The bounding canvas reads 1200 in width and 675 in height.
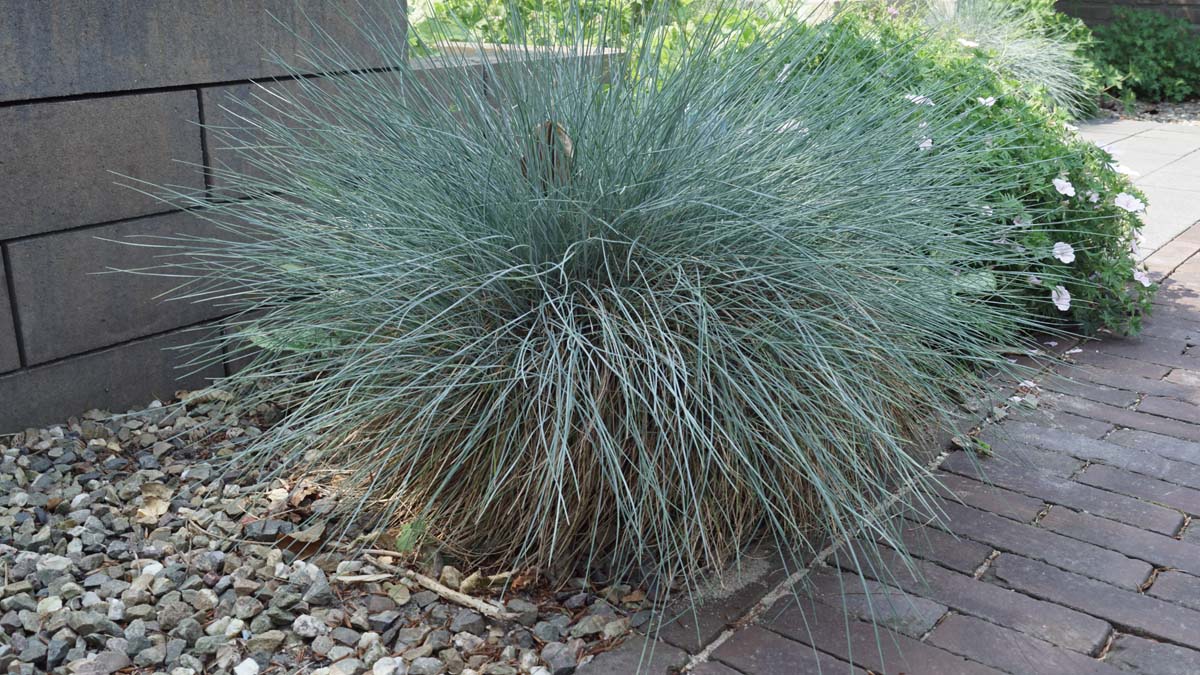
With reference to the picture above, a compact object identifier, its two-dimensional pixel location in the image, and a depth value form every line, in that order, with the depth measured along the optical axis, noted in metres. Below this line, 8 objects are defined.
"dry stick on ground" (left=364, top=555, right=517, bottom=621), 2.27
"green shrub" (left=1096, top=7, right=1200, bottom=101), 9.59
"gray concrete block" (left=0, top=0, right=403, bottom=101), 2.81
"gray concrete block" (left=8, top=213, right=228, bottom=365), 2.97
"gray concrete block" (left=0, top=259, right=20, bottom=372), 2.91
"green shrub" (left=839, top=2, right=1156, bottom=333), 3.70
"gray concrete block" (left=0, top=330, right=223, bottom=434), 3.00
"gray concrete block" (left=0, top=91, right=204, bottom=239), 2.87
